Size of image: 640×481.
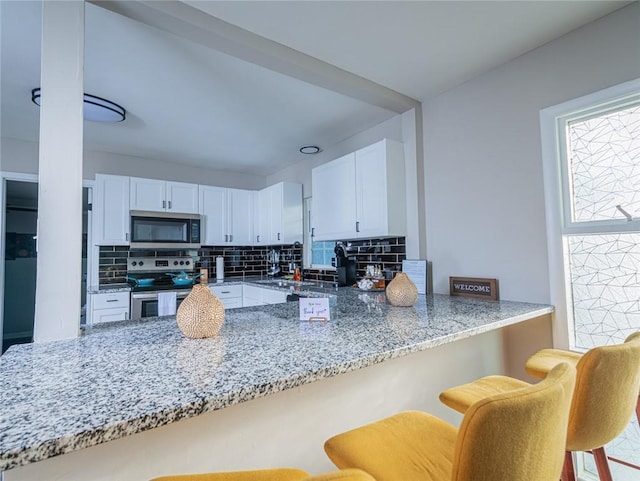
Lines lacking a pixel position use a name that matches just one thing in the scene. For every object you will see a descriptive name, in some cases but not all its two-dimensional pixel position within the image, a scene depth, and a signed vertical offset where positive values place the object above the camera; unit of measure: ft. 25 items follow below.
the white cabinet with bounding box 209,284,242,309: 12.62 -1.55
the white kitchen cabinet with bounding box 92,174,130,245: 11.55 +1.76
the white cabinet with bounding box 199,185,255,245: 13.94 +1.83
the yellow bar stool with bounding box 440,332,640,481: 3.06 -1.46
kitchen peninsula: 2.23 -1.06
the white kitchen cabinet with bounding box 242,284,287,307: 11.07 -1.53
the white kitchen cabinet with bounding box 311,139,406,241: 8.61 +1.71
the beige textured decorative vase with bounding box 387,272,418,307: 6.15 -0.80
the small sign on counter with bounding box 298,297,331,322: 4.94 -0.87
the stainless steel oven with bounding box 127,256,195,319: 10.92 -0.87
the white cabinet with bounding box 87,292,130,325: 10.61 -1.63
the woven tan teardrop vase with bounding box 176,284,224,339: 4.01 -0.75
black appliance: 10.50 -0.53
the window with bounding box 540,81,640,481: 5.38 +0.46
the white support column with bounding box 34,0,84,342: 4.09 +1.07
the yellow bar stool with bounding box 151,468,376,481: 2.45 -1.72
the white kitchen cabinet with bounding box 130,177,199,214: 12.18 +2.44
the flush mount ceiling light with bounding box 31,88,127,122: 7.95 +3.86
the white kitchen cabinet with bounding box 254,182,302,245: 13.20 +1.73
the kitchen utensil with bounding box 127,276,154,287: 11.82 -0.92
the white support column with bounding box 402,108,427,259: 8.61 +1.81
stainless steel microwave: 12.04 +1.06
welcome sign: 6.95 -0.85
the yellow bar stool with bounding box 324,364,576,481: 1.91 -1.29
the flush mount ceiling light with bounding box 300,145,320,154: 12.12 +4.04
